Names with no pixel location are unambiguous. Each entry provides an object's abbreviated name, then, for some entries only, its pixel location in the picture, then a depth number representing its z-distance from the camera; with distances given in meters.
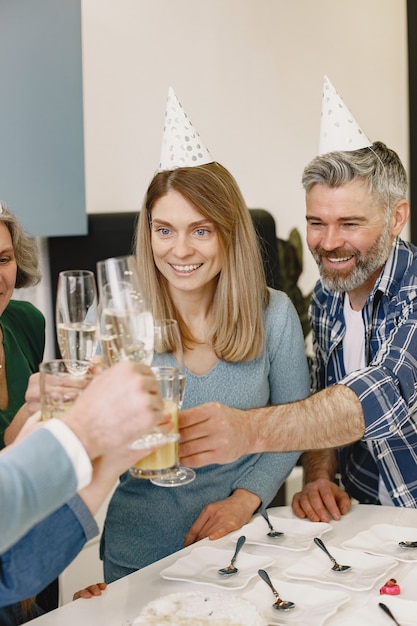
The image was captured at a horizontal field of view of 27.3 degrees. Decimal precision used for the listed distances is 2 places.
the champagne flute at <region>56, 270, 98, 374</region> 1.39
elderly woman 1.99
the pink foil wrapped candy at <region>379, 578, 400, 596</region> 1.43
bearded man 1.82
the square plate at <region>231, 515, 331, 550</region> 1.68
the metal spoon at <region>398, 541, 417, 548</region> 1.63
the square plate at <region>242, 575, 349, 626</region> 1.34
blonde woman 1.96
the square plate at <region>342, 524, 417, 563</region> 1.61
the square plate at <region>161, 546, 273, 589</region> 1.49
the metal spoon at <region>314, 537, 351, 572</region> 1.52
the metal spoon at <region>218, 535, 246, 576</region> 1.52
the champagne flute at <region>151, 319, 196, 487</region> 1.41
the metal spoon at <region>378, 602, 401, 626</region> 1.32
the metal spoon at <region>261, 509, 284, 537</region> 1.72
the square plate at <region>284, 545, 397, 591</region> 1.48
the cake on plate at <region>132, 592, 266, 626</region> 1.25
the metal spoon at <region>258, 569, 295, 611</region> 1.38
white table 1.36
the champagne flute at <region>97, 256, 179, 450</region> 1.16
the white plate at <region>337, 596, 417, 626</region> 1.32
